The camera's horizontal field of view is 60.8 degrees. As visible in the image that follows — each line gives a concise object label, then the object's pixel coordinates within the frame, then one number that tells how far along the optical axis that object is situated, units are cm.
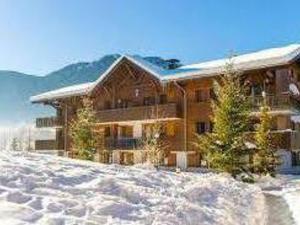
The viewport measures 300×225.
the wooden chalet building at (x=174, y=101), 1707
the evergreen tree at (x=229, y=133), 1350
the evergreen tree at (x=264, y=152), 1480
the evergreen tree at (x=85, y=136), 1799
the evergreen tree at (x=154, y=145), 1815
